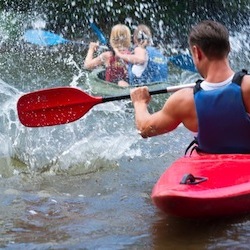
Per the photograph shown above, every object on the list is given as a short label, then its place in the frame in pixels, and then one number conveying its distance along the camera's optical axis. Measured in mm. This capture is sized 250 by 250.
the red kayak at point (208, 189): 4537
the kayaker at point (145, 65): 11350
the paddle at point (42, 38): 15590
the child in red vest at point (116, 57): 11590
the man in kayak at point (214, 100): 4920
